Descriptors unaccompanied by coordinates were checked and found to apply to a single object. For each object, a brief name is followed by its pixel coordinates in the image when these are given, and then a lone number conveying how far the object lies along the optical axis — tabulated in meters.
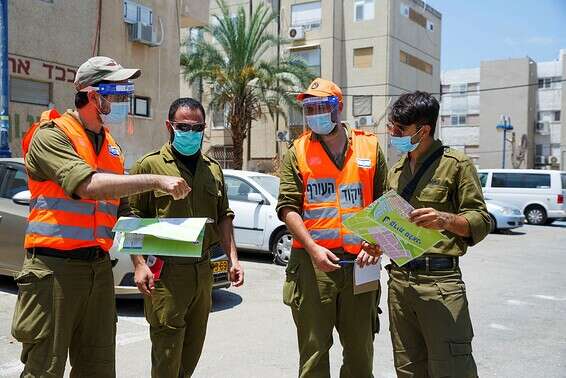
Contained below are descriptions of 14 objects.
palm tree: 26.45
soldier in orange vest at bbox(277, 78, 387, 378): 3.38
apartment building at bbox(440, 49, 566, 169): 52.19
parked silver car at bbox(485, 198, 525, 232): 16.73
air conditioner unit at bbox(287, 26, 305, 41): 36.16
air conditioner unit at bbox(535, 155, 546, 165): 54.38
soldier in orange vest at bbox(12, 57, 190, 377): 2.74
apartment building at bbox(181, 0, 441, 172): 35.28
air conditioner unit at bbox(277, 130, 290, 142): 35.56
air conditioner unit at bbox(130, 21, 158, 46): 20.11
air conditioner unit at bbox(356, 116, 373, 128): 35.75
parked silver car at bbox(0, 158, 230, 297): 6.39
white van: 19.41
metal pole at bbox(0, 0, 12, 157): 11.74
